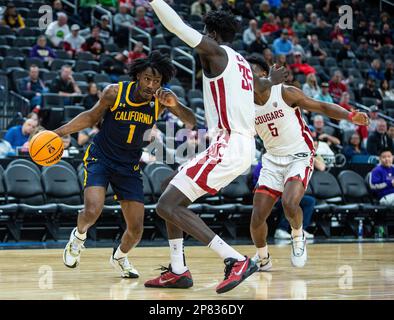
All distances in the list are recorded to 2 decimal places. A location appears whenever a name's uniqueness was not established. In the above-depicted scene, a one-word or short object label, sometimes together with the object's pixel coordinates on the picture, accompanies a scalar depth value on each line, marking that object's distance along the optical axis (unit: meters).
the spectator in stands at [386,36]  22.86
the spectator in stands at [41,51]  15.47
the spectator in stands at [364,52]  21.75
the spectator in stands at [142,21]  18.23
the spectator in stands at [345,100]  16.75
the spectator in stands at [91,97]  13.85
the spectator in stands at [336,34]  21.76
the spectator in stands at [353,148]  15.38
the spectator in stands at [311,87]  16.27
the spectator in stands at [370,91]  19.28
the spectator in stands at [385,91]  19.75
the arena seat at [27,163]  11.65
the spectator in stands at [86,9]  17.91
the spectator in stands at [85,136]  12.91
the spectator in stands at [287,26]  20.31
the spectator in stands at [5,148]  12.28
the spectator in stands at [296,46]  19.50
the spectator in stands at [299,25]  21.42
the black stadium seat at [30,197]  11.40
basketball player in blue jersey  6.61
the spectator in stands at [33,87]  13.97
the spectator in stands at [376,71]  20.45
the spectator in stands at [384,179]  13.73
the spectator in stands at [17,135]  12.54
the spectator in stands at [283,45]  19.00
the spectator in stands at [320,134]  14.81
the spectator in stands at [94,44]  16.39
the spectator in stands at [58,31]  16.28
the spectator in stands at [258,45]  18.59
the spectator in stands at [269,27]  20.42
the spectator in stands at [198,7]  19.36
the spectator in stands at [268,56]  17.11
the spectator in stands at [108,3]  18.27
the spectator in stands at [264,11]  21.46
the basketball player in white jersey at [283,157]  7.65
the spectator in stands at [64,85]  14.27
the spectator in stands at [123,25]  17.53
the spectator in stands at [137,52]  15.93
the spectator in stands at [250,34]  19.06
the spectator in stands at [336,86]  18.03
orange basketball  6.62
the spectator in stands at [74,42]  16.28
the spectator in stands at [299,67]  18.36
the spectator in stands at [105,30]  17.44
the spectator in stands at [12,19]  16.39
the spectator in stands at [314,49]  20.36
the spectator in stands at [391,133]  15.70
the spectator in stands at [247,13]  21.12
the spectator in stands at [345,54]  21.02
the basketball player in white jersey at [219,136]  5.74
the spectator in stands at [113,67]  15.75
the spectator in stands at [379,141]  15.38
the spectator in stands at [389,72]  20.75
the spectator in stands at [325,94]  16.44
